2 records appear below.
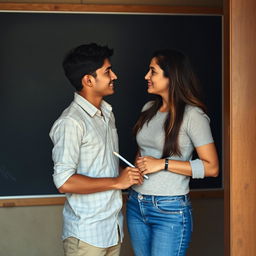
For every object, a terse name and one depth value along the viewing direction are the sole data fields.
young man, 2.27
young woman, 2.38
